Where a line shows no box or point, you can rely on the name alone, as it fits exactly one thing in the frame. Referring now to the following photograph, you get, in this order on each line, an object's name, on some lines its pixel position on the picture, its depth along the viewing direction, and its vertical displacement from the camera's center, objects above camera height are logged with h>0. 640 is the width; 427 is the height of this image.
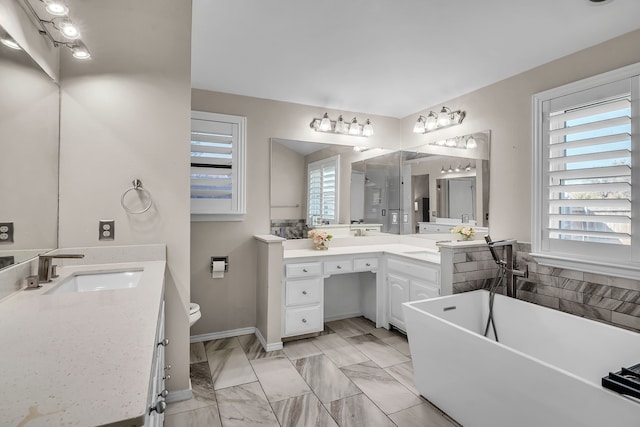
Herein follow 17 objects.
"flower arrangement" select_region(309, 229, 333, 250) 3.52 -0.25
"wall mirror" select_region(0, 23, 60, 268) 1.32 +0.26
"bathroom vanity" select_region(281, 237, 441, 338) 3.10 -0.67
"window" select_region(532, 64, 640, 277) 2.10 +0.30
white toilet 2.68 -0.83
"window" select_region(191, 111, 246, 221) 3.18 +0.47
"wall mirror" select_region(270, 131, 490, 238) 3.25 +0.35
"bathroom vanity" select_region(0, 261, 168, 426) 0.56 -0.34
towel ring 1.98 +0.12
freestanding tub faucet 2.54 -0.37
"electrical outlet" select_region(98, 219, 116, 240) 1.94 -0.10
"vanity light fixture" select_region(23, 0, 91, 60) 1.44 +0.89
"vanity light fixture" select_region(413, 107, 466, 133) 3.32 +1.02
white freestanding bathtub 1.37 -0.80
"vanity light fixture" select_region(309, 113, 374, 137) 3.65 +1.03
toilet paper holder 3.28 -0.46
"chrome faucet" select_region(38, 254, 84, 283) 1.50 -0.26
